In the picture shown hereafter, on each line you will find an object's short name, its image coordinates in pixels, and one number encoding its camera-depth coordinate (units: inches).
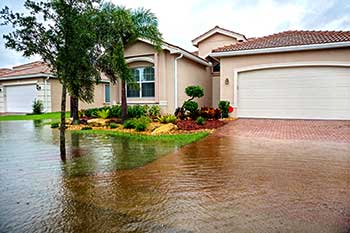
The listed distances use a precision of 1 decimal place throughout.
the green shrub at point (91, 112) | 697.0
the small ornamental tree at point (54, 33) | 256.8
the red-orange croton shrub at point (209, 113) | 557.0
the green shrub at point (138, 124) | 494.3
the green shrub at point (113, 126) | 538.9
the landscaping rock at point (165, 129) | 460.8
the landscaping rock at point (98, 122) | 585.4
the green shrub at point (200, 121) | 502.3
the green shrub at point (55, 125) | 572.7
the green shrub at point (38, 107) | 938.1
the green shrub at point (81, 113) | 721.1
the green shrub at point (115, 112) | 646.5
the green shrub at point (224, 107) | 591.9
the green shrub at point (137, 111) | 623.3
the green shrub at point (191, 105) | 554.3
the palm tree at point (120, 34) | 451.2
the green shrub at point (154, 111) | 627.2
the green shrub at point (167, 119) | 520.8
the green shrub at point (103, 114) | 642.8
